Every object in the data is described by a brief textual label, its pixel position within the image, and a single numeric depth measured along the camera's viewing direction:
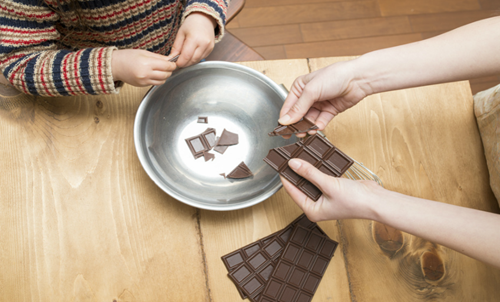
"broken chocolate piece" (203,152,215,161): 1.13
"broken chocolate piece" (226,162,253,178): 1.09
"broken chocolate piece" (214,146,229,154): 1.14
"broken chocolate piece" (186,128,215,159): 1.13
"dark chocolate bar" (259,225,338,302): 1.01
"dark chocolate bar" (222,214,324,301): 1.01
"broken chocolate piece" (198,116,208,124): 1.17
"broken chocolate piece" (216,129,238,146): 1.14
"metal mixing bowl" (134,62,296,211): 1.02
